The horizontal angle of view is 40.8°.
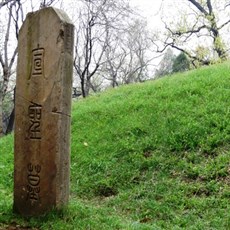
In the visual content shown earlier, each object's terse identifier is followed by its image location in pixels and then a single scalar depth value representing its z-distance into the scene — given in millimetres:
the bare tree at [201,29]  14878
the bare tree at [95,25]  12375
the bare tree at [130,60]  20761
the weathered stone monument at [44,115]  2990
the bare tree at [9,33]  11510
